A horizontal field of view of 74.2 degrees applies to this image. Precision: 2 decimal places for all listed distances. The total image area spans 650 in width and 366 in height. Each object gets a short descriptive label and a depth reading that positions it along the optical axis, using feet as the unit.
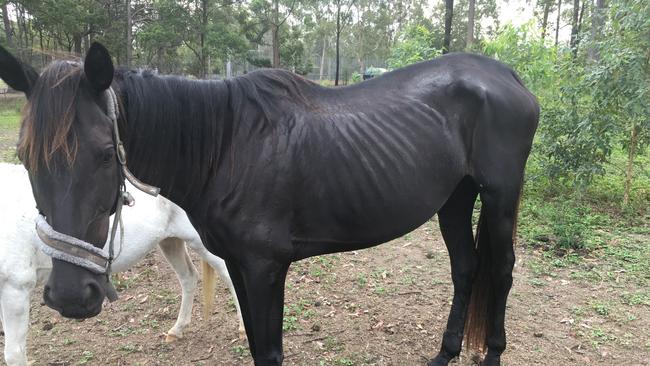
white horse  7.68
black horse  4.11
